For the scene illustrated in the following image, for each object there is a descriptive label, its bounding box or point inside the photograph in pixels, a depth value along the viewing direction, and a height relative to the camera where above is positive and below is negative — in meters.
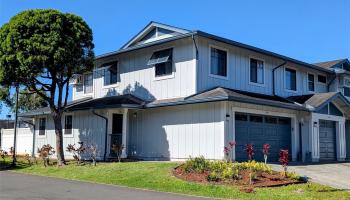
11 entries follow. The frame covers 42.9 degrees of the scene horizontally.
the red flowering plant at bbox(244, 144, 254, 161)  16.41 -0.53
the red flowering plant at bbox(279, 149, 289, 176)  15.65 -0.78
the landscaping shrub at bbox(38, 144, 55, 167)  21.95 -0.96
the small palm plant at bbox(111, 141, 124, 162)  20.98 -0.69
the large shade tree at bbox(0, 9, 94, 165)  19.86 +3.89
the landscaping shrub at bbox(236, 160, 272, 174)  16.19 -1.13
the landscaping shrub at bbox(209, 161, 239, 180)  15.15 -1.19
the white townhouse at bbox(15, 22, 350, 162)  20.25 +1.49
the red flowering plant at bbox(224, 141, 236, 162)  18.38 -0.62
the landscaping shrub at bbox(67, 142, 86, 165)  21.91 -0.79
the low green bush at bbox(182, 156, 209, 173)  16.14 -1.10
